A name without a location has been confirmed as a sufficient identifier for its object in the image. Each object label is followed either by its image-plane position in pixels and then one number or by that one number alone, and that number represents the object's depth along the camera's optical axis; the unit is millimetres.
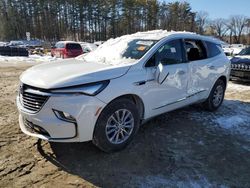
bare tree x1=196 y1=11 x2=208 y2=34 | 56505
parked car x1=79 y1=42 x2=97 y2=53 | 15540
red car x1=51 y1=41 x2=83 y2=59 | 13365
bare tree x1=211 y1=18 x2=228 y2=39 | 57740
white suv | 2249
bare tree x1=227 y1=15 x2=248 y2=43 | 57872
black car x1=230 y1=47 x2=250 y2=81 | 6187
